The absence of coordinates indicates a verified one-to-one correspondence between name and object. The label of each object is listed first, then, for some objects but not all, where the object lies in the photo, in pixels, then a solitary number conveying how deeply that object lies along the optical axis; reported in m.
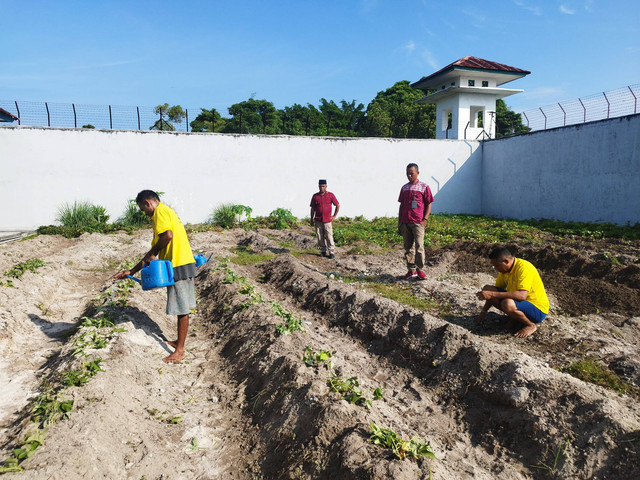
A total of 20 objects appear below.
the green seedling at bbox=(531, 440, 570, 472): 3.10
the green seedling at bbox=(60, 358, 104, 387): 3.91
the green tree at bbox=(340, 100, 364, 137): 41.34
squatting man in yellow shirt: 4.96
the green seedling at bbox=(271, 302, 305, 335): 5.01
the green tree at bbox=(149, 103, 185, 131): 35.28
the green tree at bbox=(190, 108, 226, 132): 38.78
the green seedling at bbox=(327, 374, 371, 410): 3.57
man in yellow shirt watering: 4.58
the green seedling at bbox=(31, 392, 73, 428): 3.39
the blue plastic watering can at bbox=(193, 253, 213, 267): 5.01
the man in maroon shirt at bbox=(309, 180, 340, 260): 9.85
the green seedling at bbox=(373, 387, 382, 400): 3.81
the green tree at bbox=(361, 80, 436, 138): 36.19
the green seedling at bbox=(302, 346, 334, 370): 4.26
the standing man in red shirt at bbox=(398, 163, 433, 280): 7.51
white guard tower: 21.08
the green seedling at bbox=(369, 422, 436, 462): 2.84
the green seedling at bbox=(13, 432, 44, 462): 2.96
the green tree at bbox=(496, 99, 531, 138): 41.15
